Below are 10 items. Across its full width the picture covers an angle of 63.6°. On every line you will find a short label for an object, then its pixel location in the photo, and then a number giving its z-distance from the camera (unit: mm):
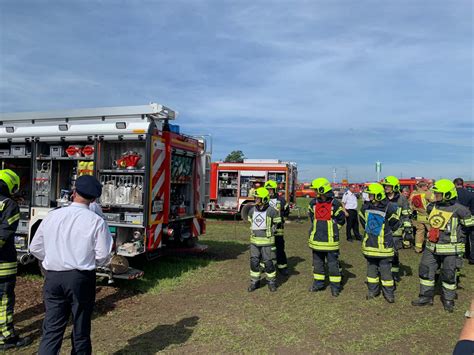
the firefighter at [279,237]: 7609
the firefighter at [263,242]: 6395
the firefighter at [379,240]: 5941
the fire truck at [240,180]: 17062
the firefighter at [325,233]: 6223
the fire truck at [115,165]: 6234
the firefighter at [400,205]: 7141
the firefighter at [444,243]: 5570
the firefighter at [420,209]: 10164
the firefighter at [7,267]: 4109
